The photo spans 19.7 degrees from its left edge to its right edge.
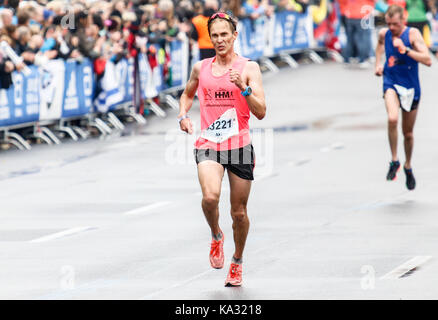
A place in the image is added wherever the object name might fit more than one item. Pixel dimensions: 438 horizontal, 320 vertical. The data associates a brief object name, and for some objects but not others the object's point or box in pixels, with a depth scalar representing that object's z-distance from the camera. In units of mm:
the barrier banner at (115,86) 21891
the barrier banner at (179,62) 25031
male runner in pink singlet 9695
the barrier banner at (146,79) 23375
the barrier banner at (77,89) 20844
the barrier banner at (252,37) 29000
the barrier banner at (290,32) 31188
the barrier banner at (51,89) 20125
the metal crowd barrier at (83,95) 19688
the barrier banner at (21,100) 19188
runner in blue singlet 14898
